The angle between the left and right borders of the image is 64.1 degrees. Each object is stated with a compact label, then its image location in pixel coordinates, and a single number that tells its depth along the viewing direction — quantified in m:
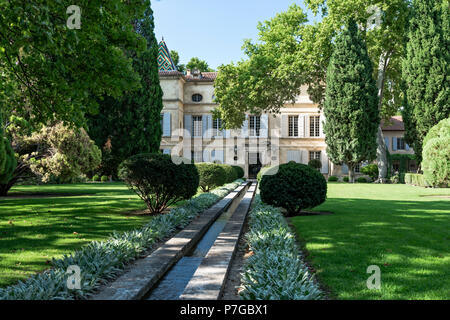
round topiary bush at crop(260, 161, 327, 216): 9.66
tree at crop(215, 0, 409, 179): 25.09
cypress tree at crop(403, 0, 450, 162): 25.42
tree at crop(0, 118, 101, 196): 13.95
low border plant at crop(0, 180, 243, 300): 3.52
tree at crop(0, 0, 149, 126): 7.14
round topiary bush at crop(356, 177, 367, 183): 33.99
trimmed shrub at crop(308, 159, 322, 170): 37.17
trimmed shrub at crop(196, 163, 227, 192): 18.94
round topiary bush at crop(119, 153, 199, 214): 9.38
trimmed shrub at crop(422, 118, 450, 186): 16.94
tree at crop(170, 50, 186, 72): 52.68
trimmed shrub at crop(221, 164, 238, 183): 23.46
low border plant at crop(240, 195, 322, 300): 3.55
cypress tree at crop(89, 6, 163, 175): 27.53
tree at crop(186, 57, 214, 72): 51.28
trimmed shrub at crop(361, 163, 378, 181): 34.75
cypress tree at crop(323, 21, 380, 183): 27.52
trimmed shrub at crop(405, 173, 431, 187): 23.07
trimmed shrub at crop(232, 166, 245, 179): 32.15
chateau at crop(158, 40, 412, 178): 38.88
